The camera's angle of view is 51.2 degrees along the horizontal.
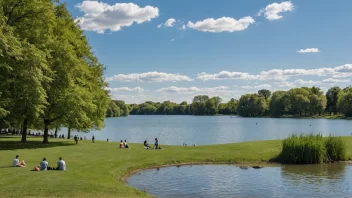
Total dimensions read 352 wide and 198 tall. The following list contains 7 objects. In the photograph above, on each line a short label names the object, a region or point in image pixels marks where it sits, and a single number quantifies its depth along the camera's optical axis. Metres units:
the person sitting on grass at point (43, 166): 30.22
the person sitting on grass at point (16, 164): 30.98
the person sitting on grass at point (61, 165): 30.58
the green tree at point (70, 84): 48.56
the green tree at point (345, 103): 177.62
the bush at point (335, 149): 44.34
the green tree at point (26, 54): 39.53
